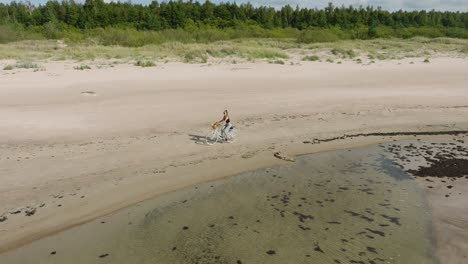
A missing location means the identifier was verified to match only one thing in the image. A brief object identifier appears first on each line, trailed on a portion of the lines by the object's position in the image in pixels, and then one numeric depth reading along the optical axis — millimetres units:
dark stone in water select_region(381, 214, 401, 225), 9305
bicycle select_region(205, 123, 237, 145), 14453
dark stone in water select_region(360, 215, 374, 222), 9391
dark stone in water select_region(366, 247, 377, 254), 8047
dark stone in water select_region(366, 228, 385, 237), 8748
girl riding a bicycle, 14120
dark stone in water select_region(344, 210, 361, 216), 9703
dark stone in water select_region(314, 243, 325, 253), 8076
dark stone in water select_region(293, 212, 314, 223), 9422
